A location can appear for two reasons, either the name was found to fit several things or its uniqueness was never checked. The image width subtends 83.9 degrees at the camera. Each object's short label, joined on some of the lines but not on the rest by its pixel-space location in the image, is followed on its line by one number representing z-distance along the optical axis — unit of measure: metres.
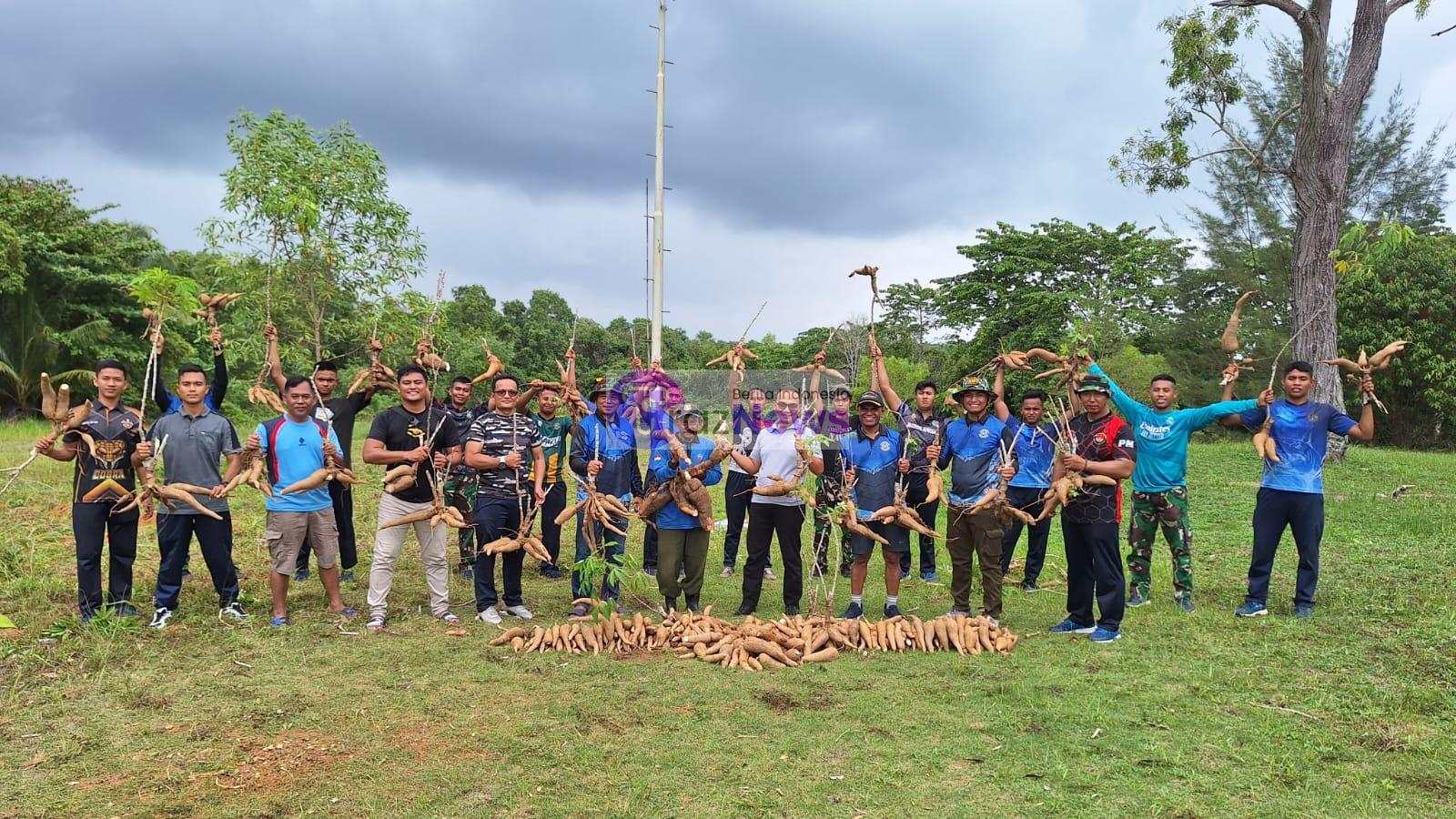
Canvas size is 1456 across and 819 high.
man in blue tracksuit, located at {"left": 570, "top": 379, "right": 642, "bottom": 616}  6.41
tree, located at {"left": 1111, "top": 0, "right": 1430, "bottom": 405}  13.81
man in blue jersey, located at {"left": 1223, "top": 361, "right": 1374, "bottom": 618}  6.12
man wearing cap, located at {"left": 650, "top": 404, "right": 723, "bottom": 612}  6.10
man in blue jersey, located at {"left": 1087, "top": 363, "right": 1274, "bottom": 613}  6.35
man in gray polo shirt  5.84
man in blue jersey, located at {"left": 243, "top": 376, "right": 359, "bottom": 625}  5.94
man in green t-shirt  6.95
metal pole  15.80
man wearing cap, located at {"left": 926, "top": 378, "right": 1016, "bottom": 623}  6.00
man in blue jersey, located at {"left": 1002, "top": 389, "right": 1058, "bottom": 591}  6.70
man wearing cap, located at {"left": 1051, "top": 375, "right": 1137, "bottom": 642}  5.69
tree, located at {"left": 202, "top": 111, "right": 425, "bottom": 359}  10.05
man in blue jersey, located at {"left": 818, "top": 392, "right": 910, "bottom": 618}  6.20
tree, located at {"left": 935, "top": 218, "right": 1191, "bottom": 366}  28.38
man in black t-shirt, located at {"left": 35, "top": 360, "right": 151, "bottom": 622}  5.64
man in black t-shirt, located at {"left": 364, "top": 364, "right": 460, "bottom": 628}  5.98
